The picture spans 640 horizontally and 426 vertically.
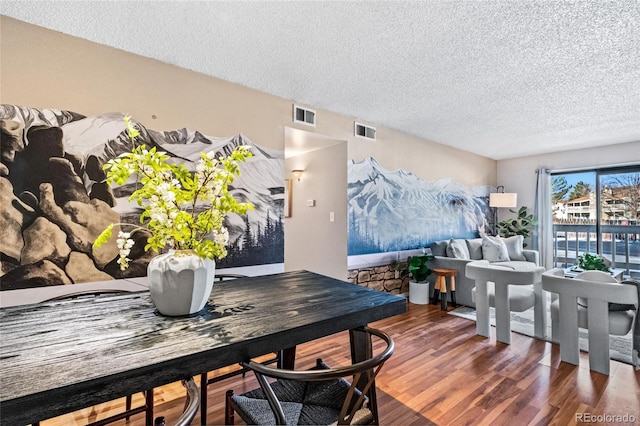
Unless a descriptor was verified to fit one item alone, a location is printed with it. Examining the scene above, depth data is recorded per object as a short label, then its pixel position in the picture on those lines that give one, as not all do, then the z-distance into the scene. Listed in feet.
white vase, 4.11
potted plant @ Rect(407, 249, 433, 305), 13.75
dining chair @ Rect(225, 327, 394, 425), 3.09
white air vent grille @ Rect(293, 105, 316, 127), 11.13
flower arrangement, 4.09
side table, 13.10
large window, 16.48
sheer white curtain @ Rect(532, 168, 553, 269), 18.89
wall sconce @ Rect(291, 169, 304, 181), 16.12
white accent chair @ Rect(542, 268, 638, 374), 7.67
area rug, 8.87
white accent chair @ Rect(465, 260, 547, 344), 9.49
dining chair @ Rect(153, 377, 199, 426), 2.50
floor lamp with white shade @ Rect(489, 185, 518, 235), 18.92
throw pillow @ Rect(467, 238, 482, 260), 16.37
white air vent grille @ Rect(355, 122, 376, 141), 13.14
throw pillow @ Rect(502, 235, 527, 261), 16.76
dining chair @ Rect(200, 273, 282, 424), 5.37
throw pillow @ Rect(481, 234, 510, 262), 16.02
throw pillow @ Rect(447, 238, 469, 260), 14.42
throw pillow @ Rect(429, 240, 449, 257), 14.82
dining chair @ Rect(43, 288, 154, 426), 4.87
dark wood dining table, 2.63
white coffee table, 11.99
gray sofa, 13.61
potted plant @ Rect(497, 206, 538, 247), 18.80
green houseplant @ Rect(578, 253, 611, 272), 10.23
